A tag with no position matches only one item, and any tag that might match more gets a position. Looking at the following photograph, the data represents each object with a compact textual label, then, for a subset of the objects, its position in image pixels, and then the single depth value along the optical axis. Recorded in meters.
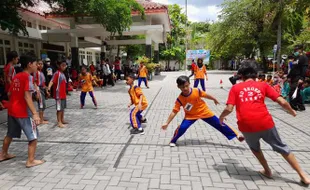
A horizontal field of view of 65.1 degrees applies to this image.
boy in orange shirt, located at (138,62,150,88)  12.77
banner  23.67
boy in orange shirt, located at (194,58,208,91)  10.27
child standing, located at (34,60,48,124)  5.92
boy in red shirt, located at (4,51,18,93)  5.32
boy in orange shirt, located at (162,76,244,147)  4.18
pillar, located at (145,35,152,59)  16.31
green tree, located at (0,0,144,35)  9.12
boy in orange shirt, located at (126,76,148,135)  5.26
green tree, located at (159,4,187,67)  37.25
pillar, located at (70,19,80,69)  14.91
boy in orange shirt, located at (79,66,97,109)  7.82
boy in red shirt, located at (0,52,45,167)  3.47
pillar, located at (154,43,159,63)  22.30
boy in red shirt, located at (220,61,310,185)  2.91
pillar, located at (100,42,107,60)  20.35
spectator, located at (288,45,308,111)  7.05
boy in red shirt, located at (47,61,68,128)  5.78
